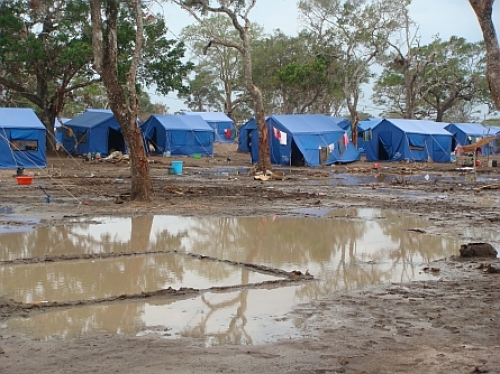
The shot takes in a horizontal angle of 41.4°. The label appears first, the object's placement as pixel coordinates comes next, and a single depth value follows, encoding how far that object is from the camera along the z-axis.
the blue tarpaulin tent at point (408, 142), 33.19
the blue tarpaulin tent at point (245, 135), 32.87
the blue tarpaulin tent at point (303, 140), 28.83
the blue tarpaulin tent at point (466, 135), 37.56
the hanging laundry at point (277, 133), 28.78
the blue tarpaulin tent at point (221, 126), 47.09
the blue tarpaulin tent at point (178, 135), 33.34
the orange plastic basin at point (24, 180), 17.67
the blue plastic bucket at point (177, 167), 23.39
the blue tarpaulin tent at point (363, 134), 35.19
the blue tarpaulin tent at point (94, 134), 32.38
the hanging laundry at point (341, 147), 30.72
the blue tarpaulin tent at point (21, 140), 24.28
